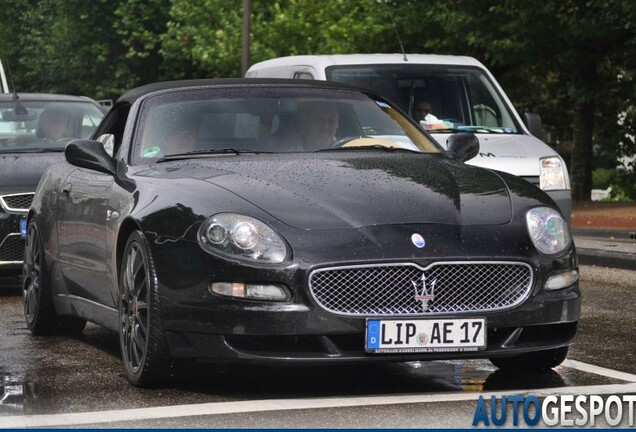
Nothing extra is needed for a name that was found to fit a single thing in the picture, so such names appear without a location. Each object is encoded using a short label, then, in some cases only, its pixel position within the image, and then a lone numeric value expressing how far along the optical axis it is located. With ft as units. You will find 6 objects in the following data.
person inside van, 49.24
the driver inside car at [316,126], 28.40
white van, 48.42
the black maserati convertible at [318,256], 23.62
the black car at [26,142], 41.96
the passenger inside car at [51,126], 47.14
